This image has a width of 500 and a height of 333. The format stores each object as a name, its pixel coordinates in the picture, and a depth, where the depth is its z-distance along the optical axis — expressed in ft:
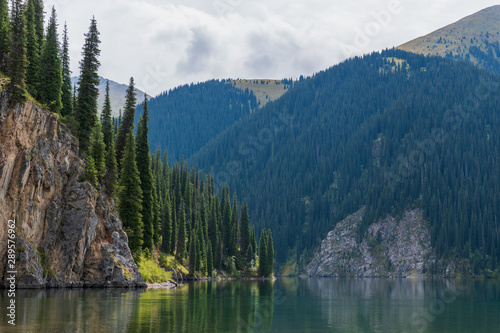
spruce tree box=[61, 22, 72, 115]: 325.13
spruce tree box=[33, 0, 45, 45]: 332.60
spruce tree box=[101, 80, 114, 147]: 345.31
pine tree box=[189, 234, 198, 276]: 487.20
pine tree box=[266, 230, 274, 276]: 629.92
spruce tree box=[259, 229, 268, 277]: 617.95
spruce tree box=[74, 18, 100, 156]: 313.59
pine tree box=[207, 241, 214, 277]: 542.16
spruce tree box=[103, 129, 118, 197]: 315.17
